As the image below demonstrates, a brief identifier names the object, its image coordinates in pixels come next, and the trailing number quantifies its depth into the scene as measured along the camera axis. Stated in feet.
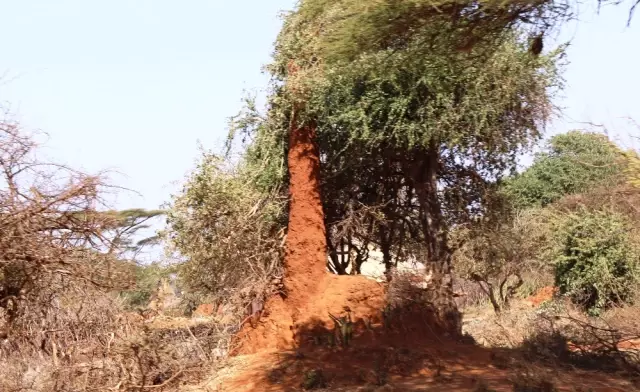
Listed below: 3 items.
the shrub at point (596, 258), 80.74
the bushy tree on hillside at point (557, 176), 130.52
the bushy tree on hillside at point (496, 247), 62.90
